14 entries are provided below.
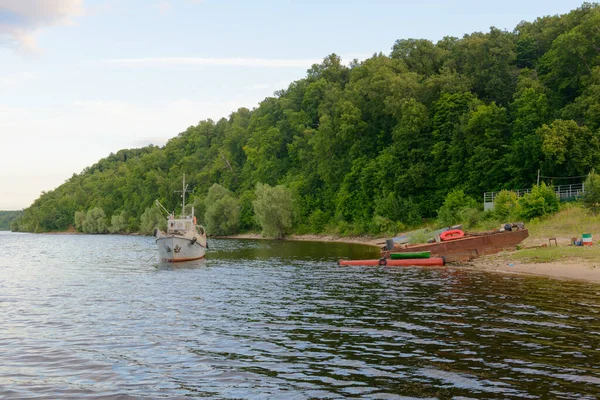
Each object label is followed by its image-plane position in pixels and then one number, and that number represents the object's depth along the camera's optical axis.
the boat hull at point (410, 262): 44.31
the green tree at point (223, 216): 127.62
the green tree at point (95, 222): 191.50
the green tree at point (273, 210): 108.88
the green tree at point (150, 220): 153.75
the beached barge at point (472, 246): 46.81
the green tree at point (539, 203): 58.33
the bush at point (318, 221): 110.66
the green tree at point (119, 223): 183.50
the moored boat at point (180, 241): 54.25
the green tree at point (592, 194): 50.91
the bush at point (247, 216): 130.88
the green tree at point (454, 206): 76.38
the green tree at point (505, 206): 61.69
